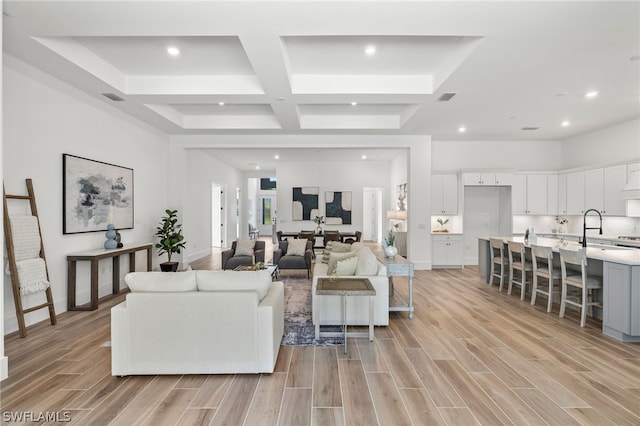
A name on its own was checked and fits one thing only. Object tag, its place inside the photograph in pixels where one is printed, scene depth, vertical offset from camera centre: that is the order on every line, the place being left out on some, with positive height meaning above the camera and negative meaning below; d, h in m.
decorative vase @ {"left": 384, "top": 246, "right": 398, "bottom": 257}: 4.42 -0.51
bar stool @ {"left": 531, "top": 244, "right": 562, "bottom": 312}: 4.37 -0.79
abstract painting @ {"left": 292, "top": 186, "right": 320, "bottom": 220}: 11.23 +0.32
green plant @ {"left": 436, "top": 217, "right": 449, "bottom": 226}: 7.77 -0.19
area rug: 3.41 -1.31
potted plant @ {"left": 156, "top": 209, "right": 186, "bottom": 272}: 6.31 -0.54
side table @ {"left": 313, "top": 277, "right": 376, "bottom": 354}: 3.01 -0.72
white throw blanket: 3.54 -0.48
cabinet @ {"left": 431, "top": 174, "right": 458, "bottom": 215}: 7.57 +0.44
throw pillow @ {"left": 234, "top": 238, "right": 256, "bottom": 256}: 6.37 -0.68
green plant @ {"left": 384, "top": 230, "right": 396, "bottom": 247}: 4.54 -0.39
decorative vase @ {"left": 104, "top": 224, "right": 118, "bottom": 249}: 4.95 -0.40
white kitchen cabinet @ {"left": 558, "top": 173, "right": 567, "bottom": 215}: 7.25 +0.45
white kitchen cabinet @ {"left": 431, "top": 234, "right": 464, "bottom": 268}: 7.39 -0.83
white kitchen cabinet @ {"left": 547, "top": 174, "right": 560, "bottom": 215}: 7.45 +0.54
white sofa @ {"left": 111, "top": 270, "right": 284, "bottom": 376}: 2.65 -0.99
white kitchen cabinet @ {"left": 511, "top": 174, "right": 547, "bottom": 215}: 7.47 +0.45
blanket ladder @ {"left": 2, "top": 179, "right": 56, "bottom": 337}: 3.45 -0.63
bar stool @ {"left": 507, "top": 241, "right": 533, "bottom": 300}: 4.98 -0.81
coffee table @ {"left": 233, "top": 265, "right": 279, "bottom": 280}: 5.04 -0.92
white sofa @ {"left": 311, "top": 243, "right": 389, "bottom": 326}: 3.76 -1.09
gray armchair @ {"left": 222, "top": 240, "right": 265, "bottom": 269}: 6.06 -0.89
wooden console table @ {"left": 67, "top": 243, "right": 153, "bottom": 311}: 4.38 -0.85
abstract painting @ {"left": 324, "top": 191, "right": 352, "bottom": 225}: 11.25 +0.19
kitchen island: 3.29 -0.83
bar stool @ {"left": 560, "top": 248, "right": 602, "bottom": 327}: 3.84 -0.82
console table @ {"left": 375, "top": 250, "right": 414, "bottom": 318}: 4.08 -0.71
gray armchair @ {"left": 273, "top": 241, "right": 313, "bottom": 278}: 6.31 -0.94
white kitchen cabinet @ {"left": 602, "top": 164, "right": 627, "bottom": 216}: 5.89 +0.45
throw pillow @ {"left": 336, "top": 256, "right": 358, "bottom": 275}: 3.93 -0.65
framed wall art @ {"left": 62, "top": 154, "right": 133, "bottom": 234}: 4.44 +0.25
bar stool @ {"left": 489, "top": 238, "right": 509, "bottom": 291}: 5.49 -0.83
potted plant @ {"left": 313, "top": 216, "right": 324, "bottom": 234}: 9.43 -0.25
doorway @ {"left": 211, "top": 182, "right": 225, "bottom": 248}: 10.91 -0.07
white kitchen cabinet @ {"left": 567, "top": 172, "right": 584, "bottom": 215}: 6.84 +0.44
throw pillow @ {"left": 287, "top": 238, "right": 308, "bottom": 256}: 6.64 -0.71
